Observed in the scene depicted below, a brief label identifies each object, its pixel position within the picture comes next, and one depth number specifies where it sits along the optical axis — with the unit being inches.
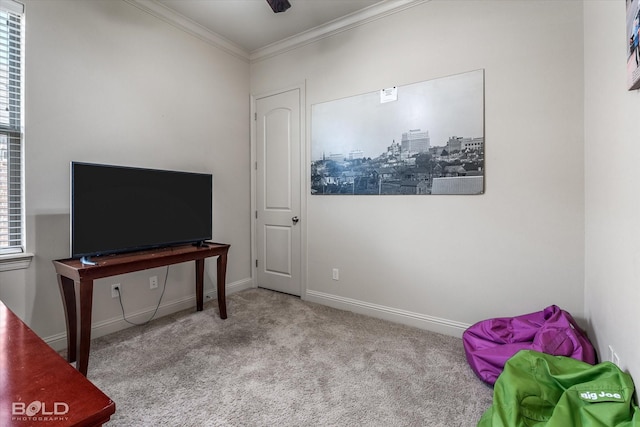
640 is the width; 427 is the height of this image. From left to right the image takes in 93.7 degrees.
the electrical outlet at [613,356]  56.3
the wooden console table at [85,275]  73.9
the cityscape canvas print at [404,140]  92.3
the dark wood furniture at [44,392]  24.1
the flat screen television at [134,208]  79.0
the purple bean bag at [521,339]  66.1
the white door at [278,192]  133.3
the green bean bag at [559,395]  44.7
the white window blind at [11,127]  78.5
